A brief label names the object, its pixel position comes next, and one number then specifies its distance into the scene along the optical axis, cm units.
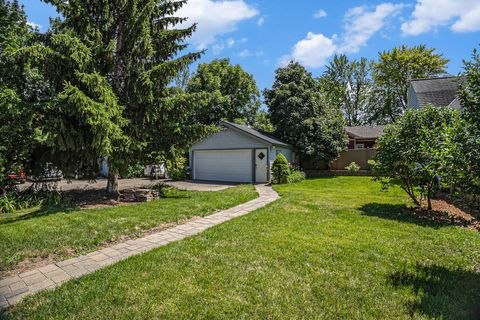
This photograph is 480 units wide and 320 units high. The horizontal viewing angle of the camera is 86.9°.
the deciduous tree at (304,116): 1745
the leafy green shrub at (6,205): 729
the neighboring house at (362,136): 2489
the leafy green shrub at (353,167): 1730
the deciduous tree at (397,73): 2838
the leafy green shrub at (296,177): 1448
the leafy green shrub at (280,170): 1405
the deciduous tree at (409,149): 645
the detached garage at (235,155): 1497
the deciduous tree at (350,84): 3497
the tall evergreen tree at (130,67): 726
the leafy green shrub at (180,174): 1668
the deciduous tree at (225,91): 2353
